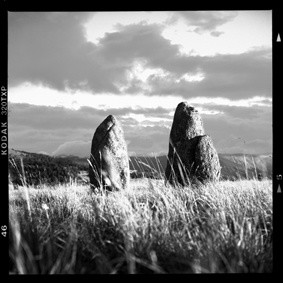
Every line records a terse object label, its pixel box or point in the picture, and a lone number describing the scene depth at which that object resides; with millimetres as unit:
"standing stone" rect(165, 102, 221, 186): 8250
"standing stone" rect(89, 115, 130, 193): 9969
